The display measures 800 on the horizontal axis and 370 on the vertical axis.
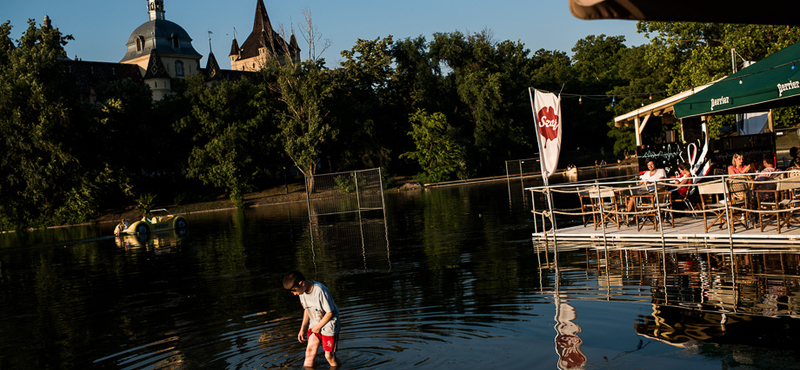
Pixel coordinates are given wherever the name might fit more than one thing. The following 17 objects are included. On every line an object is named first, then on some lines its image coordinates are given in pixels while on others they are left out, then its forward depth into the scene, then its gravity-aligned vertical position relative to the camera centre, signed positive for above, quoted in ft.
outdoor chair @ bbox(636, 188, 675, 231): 46.09 -4.35
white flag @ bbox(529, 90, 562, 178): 48.06 +2.43
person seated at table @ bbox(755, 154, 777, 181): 44.88 -2.10
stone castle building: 333.83 +86.10
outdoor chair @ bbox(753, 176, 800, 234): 39.55 -4.29
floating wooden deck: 41.65 -6.09
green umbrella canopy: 42.91 +3.36
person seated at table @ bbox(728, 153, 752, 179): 47.07 -2.00
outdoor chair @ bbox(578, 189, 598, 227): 53.04 -6.38
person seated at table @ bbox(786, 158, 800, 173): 40.03 -2.32
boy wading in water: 24.17 -4.84
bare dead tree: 198.08 +40.62
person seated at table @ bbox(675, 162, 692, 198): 51.20 -2.65
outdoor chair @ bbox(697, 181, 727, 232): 43.13 -4.21
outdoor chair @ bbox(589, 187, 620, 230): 49.19 -4.01
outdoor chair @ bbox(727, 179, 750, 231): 42.04 -3.96
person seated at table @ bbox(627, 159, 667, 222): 52.75 -1.99
